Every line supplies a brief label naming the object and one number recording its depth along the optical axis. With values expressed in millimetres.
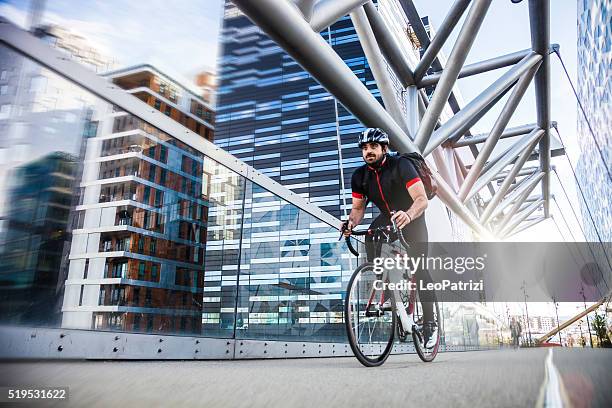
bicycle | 2660
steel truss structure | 3607
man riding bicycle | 2686
